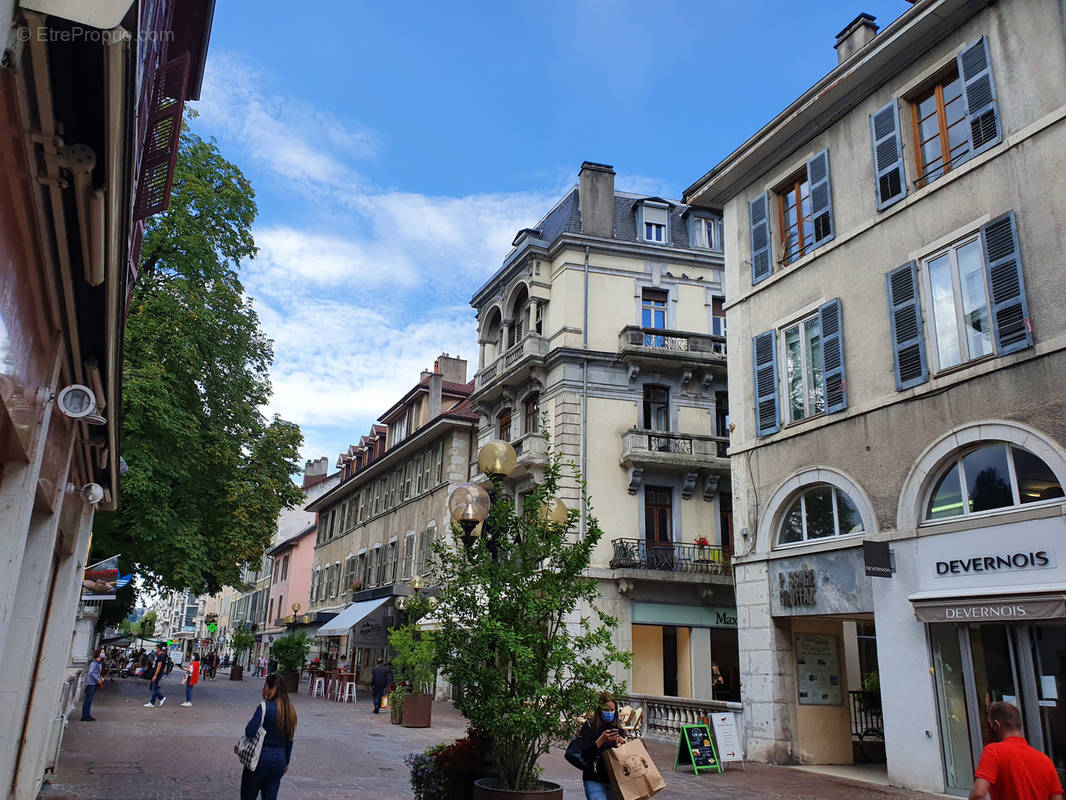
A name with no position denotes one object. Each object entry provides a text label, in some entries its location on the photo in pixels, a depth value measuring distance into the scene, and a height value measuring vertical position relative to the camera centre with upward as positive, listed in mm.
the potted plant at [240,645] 44594 +44
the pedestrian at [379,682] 25062 -931
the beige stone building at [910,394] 11141 +4184
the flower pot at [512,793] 7016 -1120
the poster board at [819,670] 15008 -41
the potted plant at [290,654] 33406 -266
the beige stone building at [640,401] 24516 +7900
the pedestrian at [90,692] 17723 -1077
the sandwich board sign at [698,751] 13750 -1407
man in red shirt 5309 -589
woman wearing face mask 7324 -744
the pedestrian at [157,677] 23077 -967
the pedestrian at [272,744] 7199 -820
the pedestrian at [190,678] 25417 -1021
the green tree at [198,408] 18703 +5560
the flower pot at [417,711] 20609 -1407
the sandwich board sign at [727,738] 13984 -1200
